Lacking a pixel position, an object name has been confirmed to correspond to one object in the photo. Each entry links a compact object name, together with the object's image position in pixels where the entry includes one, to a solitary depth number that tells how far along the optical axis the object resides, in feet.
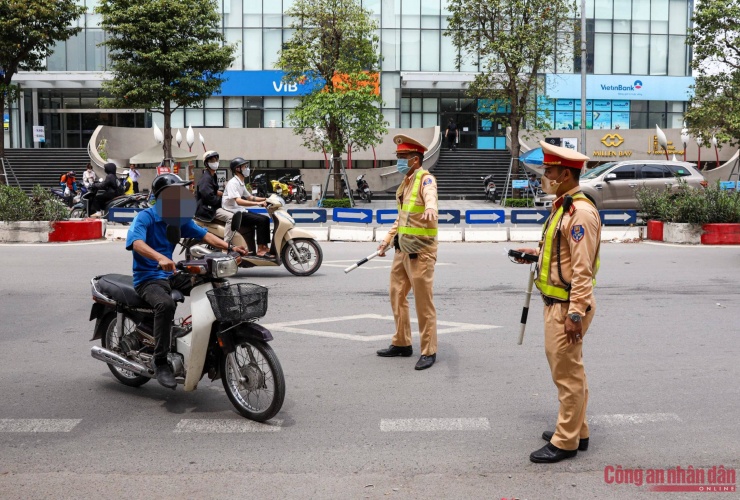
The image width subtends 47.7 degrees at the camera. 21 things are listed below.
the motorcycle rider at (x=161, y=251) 18.57
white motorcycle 17.34
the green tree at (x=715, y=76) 109.60
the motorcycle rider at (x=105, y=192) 73.87
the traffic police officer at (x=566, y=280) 14.97
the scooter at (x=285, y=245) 40.19
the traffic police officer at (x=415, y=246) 22.48
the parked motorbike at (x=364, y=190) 118.21
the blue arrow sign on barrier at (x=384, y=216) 68.74
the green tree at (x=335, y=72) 107.96
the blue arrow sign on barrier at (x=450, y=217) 67.56
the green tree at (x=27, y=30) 110.93
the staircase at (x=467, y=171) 128.77
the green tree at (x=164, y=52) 112.27
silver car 78.79
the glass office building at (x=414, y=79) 161.07
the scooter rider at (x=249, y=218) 40.09
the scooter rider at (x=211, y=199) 39.61
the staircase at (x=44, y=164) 134.21
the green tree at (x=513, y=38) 111.34
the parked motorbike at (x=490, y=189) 118.73
